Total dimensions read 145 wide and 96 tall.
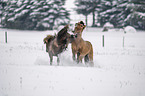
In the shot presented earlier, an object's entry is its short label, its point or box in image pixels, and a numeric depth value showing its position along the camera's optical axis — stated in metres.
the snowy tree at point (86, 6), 88.25
